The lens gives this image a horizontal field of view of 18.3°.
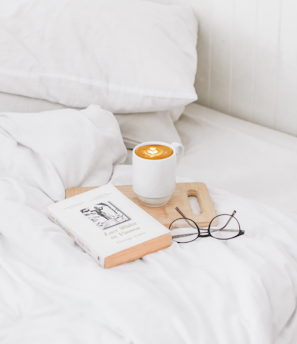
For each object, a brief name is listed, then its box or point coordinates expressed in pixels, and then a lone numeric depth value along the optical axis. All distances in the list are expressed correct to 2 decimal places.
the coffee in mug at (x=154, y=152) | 1.68
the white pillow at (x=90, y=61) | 1.94
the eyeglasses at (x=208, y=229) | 1.63
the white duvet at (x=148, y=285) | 1.44
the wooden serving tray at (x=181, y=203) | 1.67
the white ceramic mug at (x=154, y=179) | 1.66
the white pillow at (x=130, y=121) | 2.00
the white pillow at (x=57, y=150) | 1.74
